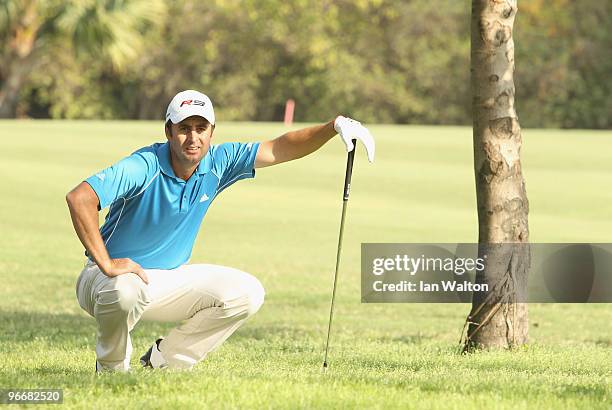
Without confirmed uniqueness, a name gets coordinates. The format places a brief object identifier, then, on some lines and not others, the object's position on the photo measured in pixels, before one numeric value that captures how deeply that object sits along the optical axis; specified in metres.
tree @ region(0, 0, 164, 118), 76.87
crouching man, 12.26
